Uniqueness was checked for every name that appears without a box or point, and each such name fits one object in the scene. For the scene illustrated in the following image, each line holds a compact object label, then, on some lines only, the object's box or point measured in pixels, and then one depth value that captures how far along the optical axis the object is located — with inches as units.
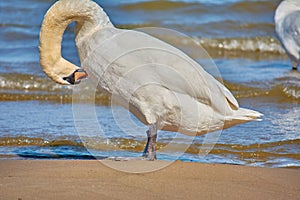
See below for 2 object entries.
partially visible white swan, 986.7
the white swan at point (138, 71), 433.7
